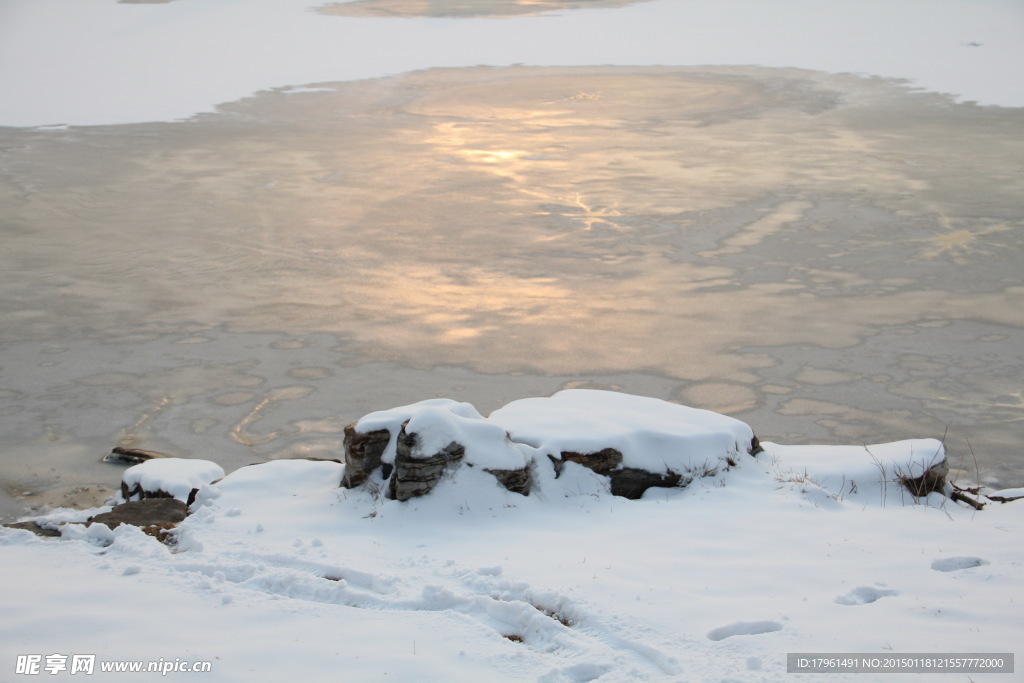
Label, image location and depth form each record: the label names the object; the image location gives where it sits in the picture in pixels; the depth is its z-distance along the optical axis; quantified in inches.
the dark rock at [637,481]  219.0
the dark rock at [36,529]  202.2
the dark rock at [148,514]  204.5
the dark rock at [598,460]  218.7
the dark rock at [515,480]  210.8
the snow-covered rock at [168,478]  223.1
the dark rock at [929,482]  219.3
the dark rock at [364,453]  218.8
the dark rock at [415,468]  208.1
